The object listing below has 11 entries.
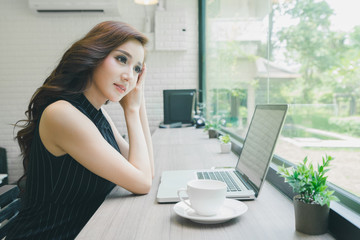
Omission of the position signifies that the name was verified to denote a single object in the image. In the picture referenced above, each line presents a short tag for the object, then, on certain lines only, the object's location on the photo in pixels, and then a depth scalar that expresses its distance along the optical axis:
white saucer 0.73
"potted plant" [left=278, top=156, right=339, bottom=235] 0.64
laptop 0.90
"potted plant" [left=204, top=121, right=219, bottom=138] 2.42
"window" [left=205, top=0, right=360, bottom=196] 0.83
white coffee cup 0.73
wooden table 0.69
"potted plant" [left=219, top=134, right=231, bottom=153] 1.71
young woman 0.98
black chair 1.08
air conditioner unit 4.15
